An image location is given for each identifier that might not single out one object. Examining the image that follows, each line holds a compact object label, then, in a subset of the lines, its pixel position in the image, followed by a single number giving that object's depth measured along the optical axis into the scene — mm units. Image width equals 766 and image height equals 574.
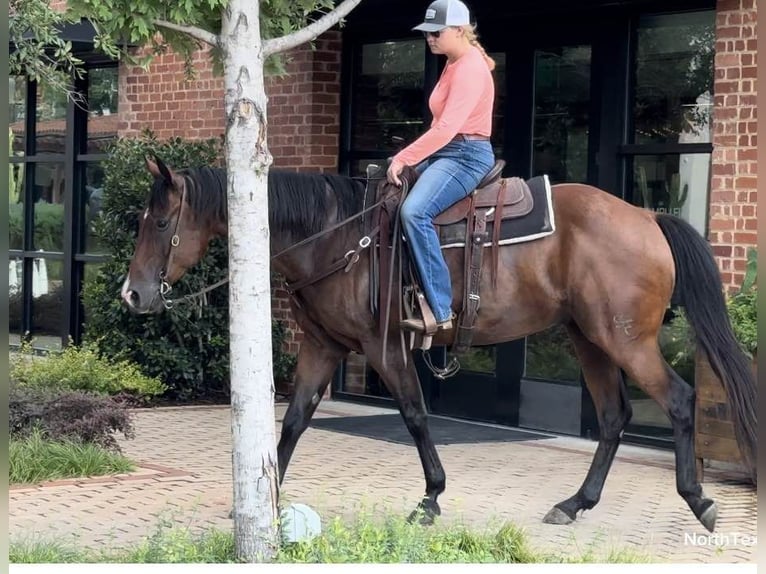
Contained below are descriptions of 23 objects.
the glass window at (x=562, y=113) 10203
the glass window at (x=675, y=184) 9336
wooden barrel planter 8047
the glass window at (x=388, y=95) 11594
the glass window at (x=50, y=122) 14922
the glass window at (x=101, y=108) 14414
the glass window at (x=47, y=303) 14805
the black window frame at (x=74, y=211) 14438
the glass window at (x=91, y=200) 14398
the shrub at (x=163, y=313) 11867
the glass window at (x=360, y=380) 12023
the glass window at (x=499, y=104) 10812
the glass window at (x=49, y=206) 14938
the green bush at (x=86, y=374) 10820
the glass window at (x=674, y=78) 9359
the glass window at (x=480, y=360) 10906
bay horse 6910
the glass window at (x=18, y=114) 15482
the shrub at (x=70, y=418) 8359
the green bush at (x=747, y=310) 7980
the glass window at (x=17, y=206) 15336
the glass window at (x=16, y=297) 15297
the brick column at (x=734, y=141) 8727
